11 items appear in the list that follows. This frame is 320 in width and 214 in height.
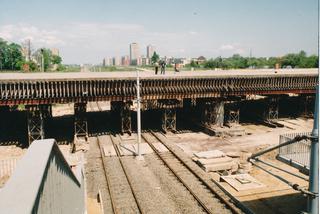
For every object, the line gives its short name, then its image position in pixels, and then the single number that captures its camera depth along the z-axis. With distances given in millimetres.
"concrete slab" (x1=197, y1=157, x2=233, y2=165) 23938
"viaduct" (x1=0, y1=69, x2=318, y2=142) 29516
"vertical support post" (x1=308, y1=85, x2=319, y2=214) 5426
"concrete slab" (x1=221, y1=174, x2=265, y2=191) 19312
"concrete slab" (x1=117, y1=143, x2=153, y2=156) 27156
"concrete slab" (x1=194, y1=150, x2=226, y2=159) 25106
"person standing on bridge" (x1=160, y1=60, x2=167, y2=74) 40281
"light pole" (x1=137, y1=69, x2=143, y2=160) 25508
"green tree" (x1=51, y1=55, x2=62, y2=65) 143750
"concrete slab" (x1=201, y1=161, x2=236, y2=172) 23109
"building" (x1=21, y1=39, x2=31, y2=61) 112188
